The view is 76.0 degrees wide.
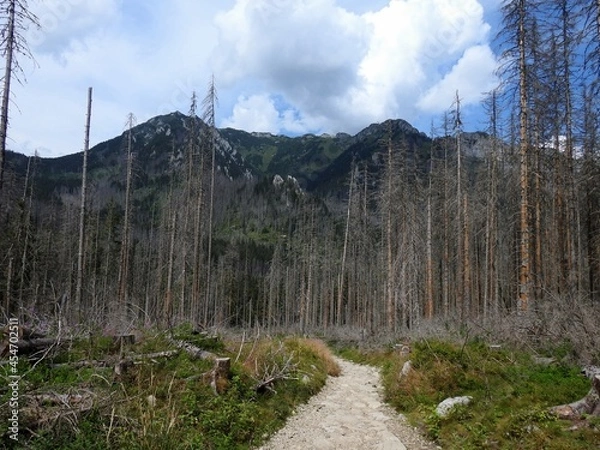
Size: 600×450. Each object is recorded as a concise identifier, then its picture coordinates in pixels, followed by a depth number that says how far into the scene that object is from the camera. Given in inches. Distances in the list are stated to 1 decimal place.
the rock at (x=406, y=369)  366.8
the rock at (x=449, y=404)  269.3
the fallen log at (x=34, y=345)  304.3
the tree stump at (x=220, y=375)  293.7
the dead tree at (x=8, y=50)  491.5
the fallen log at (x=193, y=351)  362.6
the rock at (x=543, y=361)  307.9
